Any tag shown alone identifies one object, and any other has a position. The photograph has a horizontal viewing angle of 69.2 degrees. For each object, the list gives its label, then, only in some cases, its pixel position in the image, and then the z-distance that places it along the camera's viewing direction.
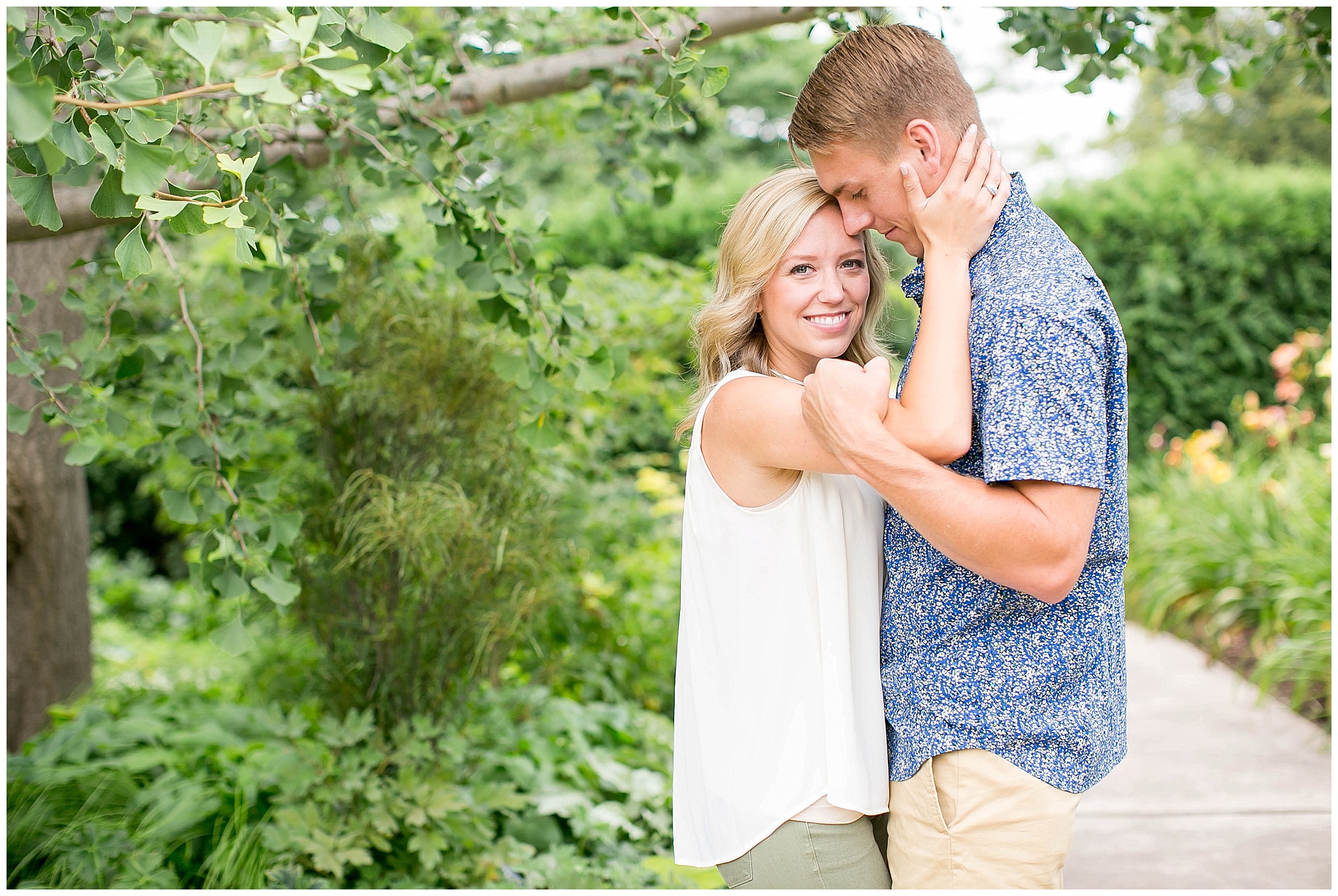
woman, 1.41
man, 1.21
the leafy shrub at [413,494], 2.63
